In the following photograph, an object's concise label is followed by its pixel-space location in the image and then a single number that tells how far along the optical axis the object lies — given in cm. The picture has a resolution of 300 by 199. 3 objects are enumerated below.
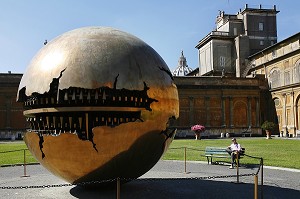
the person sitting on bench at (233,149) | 1394
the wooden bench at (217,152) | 1516
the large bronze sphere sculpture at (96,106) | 662
